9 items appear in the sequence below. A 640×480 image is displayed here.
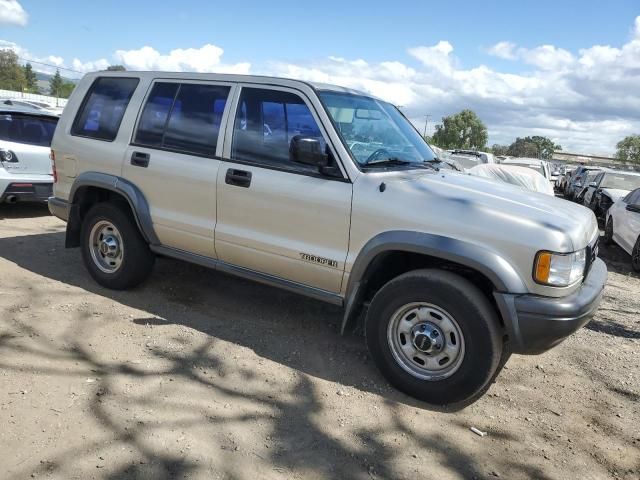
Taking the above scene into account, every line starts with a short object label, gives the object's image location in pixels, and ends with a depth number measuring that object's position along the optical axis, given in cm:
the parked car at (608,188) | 1294
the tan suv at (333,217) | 328
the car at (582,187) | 1689
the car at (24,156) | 734
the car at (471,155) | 1749
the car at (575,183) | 2068
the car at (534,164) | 1617
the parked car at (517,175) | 936
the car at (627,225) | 860
